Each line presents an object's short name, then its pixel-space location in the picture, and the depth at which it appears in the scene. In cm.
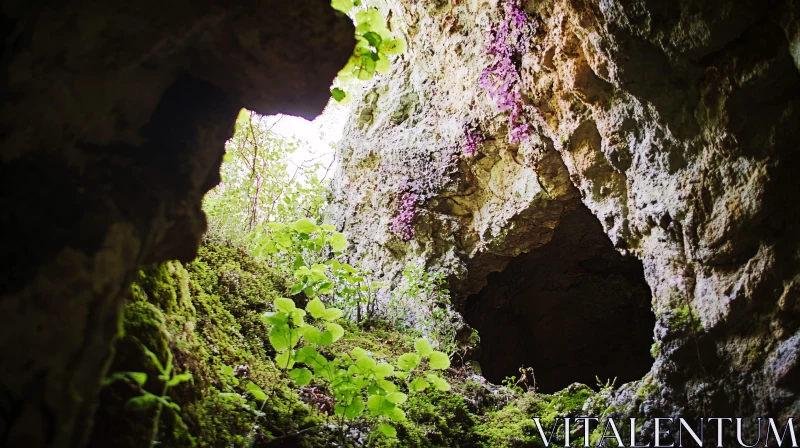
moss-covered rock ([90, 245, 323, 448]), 160
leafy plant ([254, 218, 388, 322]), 257
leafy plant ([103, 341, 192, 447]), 141
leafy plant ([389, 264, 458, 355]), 571
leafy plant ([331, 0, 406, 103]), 217
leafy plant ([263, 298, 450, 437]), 215
